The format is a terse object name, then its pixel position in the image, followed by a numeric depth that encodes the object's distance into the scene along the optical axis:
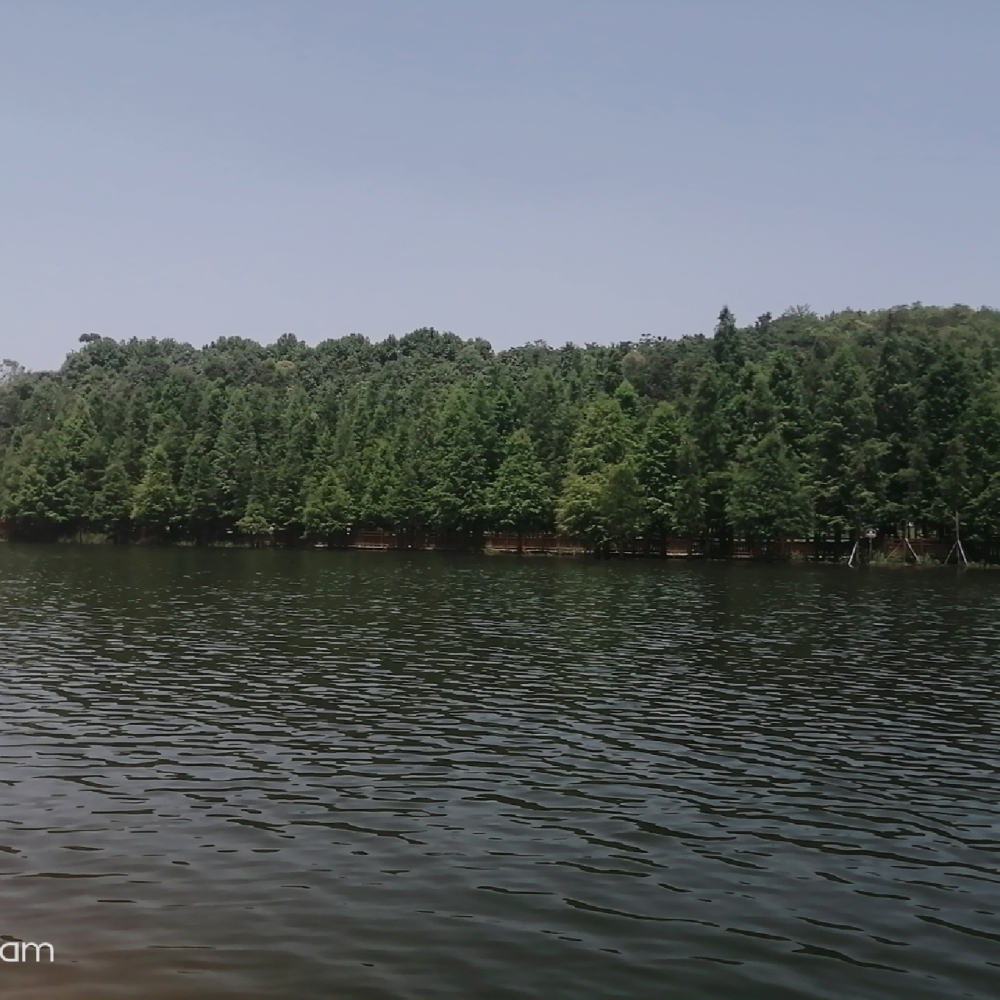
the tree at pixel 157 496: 138.88
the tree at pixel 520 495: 122.88
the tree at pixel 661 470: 113.12
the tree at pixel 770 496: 105.88
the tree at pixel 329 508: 132.00
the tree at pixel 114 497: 142.38
